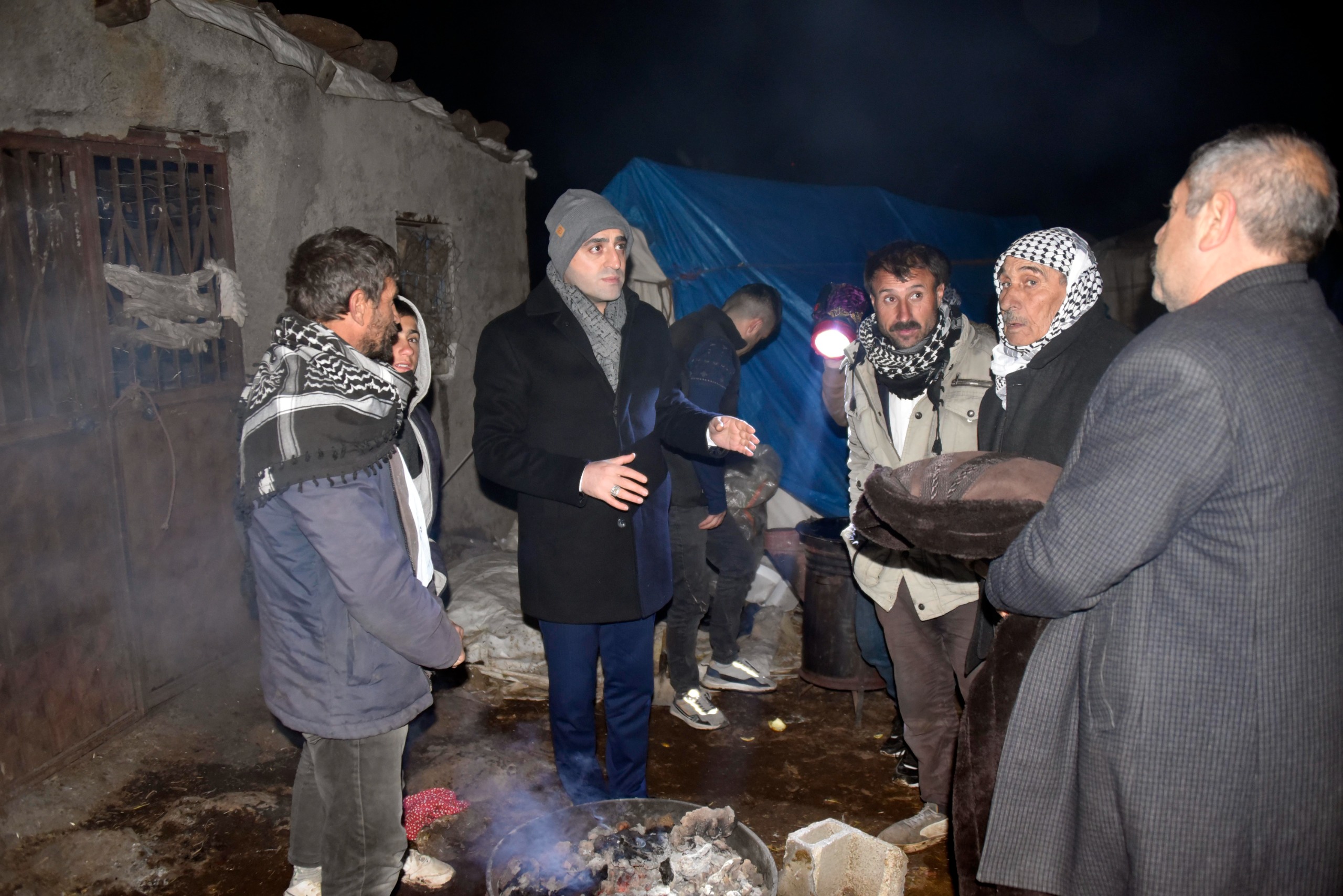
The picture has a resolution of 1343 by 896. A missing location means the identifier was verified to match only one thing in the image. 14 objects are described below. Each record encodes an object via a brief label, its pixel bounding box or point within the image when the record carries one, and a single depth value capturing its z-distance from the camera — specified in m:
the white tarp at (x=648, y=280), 6.08
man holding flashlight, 3.11
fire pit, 2.53
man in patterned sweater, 4.36
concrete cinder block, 2.79
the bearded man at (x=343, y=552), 2.11
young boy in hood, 2.65
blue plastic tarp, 5.82
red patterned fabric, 3.46
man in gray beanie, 2.95
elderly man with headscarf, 2.48
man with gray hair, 1.49
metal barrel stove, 4.40
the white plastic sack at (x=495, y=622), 4.82
